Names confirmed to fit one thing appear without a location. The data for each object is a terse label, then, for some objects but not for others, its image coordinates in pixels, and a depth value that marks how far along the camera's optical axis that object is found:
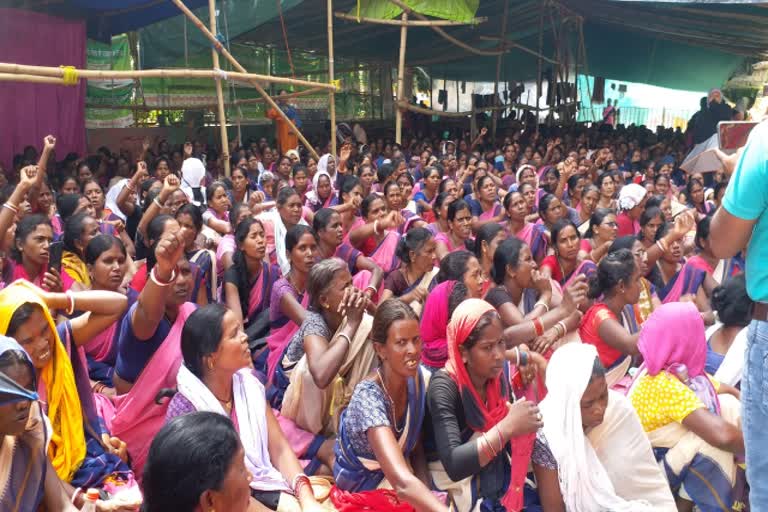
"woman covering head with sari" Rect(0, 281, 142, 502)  2.41
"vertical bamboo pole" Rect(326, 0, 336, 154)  7.75
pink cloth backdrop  8.84
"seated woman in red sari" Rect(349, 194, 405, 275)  4.91
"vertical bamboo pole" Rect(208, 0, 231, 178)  6.41
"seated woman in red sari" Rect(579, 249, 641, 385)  3.44
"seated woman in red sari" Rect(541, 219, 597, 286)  4.68
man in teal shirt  1.79
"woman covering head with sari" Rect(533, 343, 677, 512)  2.48
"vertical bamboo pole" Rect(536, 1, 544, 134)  13.95
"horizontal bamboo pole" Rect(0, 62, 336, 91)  4.27
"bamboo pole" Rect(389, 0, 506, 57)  9.03
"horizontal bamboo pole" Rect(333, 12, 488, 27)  9.20
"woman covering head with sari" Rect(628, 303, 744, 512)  2.67
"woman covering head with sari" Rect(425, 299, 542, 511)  2.52
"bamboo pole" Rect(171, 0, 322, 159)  6.09
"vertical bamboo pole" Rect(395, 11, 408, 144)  9.06
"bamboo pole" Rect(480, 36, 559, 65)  13.19
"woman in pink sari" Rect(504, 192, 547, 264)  5.31
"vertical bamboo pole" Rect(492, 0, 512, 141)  12.41
